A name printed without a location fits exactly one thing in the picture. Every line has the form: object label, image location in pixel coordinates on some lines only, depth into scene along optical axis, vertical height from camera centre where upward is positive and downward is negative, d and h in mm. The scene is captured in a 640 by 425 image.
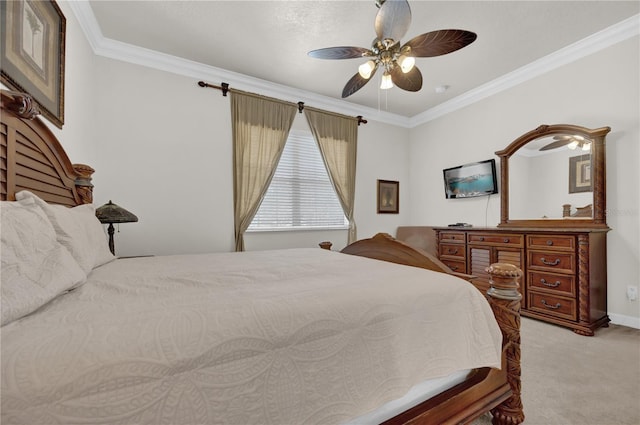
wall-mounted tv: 3560 +482
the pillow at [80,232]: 1182 -104
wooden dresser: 2373 -540
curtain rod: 3145 +1529
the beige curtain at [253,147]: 3311 +851
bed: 571 -339
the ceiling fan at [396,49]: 1721 +1191
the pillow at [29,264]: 715 -169
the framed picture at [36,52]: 1323 +920
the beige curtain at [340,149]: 3889 +975
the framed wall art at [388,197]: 4492 +279
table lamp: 2166 -24
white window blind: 3617 +264
